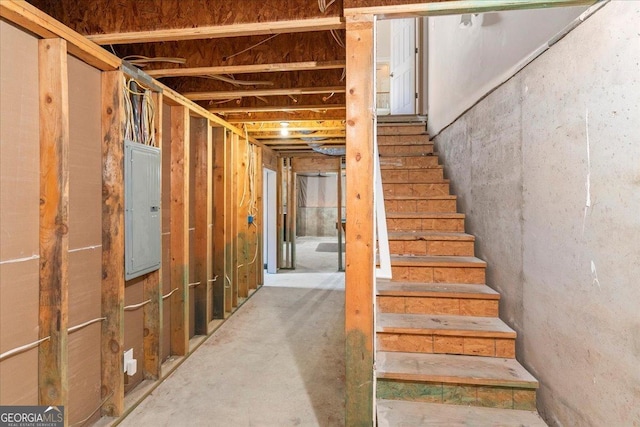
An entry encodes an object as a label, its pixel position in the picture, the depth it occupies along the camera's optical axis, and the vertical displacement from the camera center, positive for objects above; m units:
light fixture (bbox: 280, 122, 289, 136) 3.97 +0.96
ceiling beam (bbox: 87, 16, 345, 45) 1.65 +0.91
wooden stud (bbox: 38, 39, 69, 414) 1.50 -0.10
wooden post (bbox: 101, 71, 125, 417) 1.88 -0.22
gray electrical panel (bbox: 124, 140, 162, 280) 1.96 -0.02
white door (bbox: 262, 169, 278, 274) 5.73 -0.09
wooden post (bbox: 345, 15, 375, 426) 1.55 -0.07
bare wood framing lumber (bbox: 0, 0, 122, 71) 1.31 +0.80
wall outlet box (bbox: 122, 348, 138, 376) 2.09 -1.02
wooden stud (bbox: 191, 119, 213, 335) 3.01 -0.09
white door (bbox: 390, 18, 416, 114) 5.23 +2.37
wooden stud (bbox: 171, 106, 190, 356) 2.59 -0.12
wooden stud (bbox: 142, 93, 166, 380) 2.28 -0.78
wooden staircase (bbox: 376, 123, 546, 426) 1.71 -0.80
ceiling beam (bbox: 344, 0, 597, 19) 1.42 +0.90
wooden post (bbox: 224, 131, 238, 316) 3.58 -0.16
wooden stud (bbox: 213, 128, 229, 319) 3.45 -0.07
